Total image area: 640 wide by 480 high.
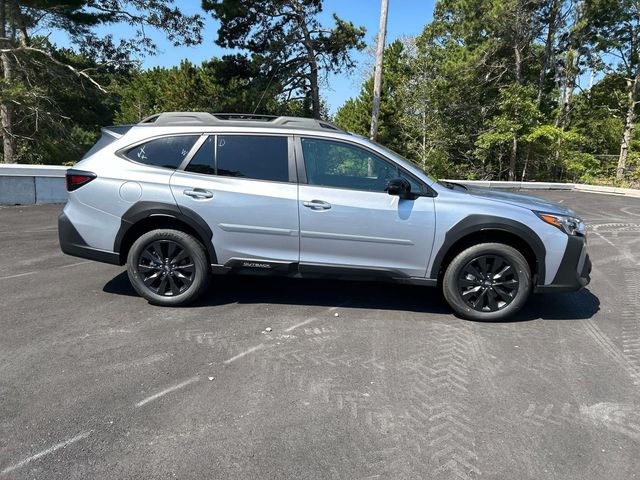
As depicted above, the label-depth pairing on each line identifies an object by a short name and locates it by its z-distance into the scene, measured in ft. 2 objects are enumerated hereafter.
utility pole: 48.47
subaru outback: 13.93
